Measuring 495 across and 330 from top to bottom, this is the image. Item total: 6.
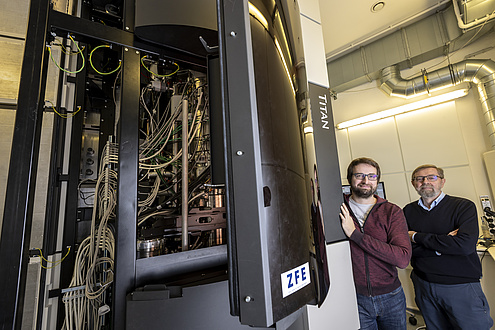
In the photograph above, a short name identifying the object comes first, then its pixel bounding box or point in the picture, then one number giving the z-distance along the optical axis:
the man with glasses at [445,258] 1.61
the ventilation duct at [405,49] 2.54
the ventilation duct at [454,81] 2.36
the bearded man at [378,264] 1.21
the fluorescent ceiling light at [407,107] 2.68
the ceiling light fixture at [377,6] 2.39
